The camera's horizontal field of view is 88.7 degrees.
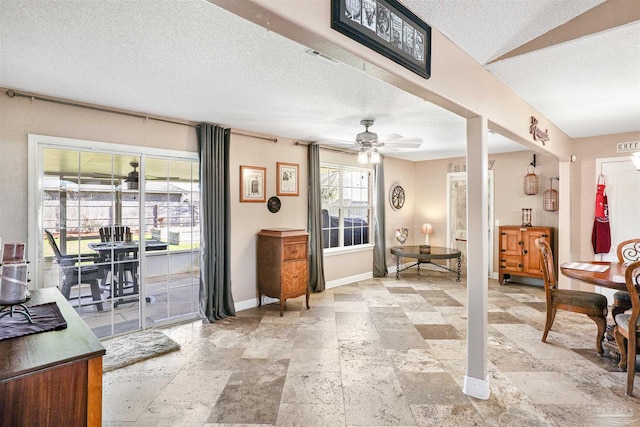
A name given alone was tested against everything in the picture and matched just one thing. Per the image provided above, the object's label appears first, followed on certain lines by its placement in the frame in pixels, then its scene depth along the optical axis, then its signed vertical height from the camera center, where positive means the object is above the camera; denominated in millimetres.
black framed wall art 1410 +891
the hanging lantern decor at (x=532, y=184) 5760 +481
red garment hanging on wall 4762 -205
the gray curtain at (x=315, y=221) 5215 -140
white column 2438 -409
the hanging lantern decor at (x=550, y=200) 5508 +193
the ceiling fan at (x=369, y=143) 3803 +839
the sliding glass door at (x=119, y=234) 3146 -224
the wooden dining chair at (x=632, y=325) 2429 -867
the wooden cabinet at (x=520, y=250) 5449 -671
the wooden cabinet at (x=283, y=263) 4266 -687
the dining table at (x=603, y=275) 2750 -590
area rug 2938 -1323
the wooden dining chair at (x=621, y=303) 3061 -865
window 5789 +131
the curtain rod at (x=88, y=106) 2845 +1054
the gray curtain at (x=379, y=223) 6359 -215
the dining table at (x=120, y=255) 3447 -449
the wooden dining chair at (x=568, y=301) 3082 -884
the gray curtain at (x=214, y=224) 3967 -145
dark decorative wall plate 4781 +125
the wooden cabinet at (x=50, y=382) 1187 -644
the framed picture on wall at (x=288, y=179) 4898 +515
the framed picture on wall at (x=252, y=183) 4457 +408
